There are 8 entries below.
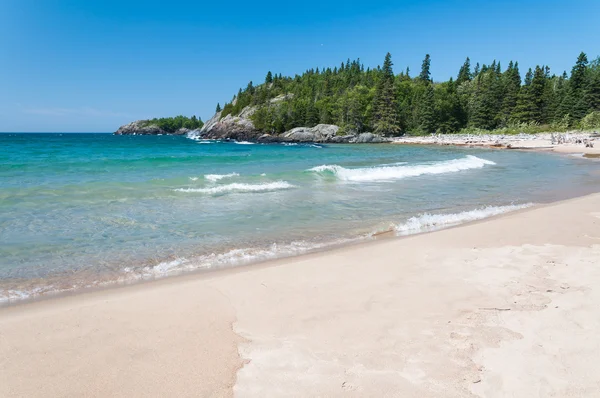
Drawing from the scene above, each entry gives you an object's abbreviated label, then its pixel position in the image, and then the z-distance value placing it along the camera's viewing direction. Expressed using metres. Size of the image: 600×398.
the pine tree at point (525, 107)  74.94
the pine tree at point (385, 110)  89.06
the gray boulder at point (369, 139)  80.62
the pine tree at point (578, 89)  68.31
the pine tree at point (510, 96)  79.18
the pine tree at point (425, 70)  128.62
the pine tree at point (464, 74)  111.69
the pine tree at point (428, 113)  84.12
